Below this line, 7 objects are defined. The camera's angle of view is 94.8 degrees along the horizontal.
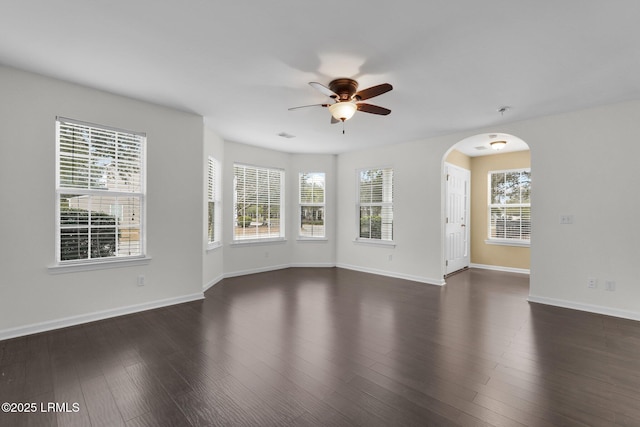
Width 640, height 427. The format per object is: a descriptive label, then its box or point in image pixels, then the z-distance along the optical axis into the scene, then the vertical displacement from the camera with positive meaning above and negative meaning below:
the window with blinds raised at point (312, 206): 6.71 +0.23
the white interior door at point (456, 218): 5.95 -0.04
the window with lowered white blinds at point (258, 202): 5.81 +0.28
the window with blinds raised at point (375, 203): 5.95 +0.27
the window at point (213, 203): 5.04 +0.22
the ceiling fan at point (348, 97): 2.81 +1.17
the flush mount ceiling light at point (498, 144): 5.13 +1.27
